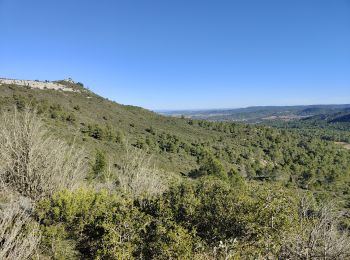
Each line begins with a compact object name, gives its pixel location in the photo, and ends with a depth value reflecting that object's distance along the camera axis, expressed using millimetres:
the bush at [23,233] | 8579
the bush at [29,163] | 15133
